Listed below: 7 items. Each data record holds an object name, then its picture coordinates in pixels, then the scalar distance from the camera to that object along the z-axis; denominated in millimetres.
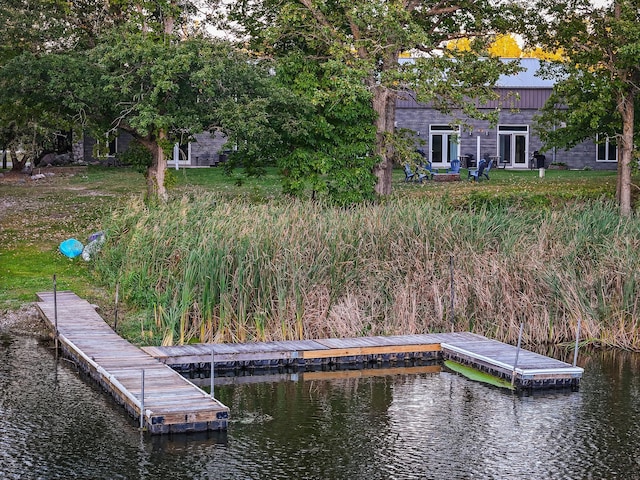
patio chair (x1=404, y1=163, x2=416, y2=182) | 33875
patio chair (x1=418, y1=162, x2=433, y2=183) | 28864
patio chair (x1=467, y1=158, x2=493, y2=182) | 35531
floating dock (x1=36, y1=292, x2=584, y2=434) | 13352
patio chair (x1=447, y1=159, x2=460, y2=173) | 36750
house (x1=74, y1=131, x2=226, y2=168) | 42562
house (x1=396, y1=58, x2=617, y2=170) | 43938
